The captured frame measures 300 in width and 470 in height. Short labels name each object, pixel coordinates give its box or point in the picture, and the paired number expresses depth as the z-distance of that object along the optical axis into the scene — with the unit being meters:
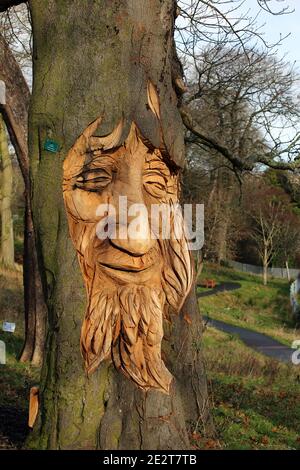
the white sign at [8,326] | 8.60
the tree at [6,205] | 20.33
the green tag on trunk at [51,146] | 4.33
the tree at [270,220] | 32.75
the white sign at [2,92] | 9.32
